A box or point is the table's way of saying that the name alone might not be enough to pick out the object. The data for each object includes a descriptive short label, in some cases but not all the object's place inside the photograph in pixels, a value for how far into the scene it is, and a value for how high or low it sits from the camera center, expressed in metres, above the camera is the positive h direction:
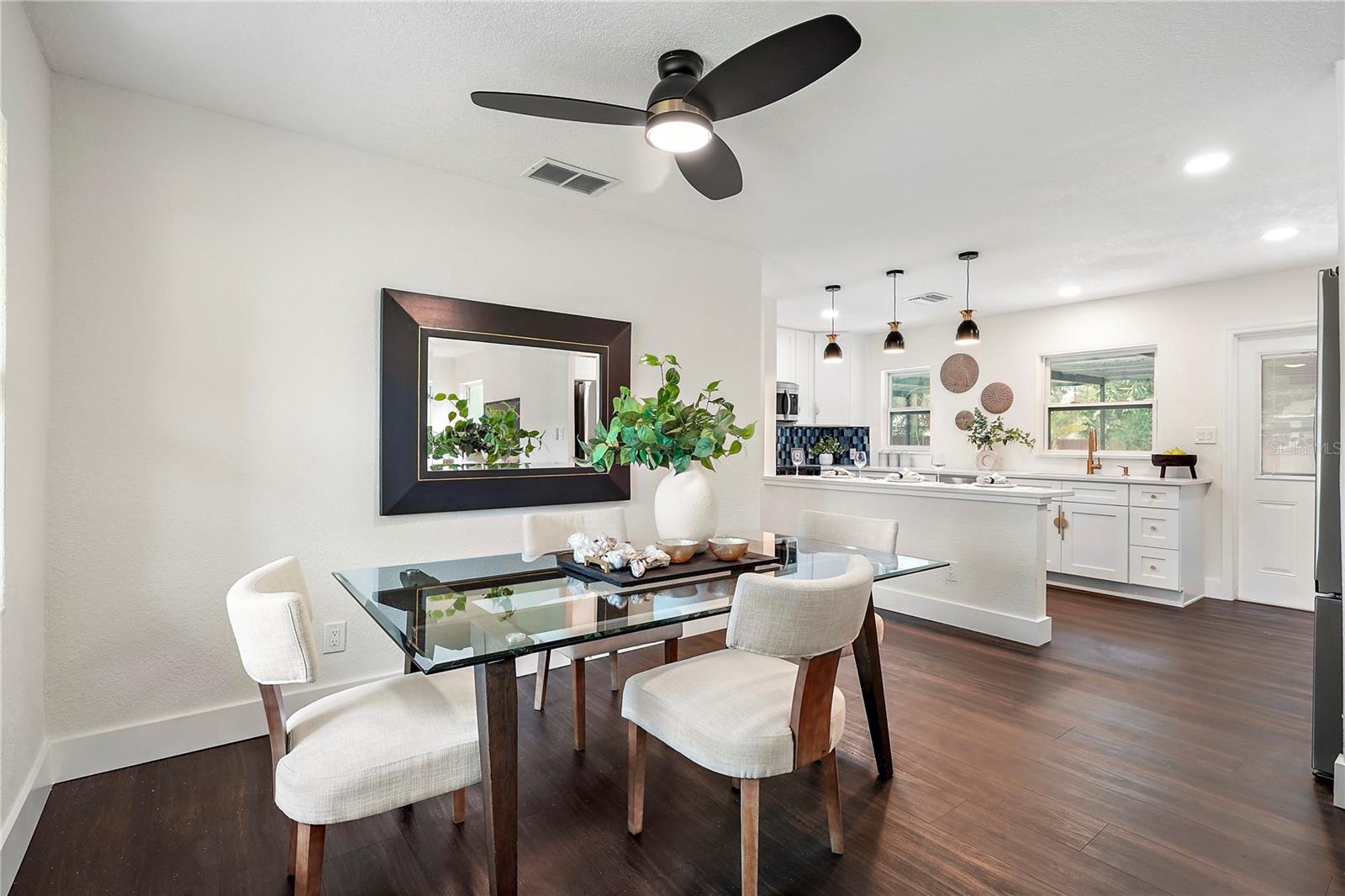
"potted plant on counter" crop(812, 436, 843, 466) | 7.07 -0.06
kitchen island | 3.75 -0.63
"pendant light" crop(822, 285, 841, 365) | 5.32 +0.77
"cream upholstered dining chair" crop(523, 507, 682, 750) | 2.48 -0.41
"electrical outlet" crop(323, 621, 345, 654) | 2.73 -0.81
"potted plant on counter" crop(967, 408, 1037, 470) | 6.07 +0.07
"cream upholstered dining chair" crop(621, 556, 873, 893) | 1.48 -0.68
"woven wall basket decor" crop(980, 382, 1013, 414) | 6.25 +0.46
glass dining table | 1.44 -0.43
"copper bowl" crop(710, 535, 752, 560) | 2.21 -0.35
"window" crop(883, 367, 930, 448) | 7.07 +0.42
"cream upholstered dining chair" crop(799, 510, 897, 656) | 2.65 -0.37
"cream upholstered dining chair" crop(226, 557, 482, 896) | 1.38 -0.68
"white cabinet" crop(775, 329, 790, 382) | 6.78 +0.92
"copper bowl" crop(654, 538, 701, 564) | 2.14 -0.35
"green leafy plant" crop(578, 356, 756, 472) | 2.16 +0.04
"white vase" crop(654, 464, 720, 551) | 2.23 -0.21
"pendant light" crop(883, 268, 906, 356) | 4.83 +0.77
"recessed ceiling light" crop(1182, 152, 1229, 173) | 2.82 +1.25
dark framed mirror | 2.86 +0.21
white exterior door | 4.61 -0.17
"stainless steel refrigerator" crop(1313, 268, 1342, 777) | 2.23 -0.31
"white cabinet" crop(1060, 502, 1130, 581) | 5.00 -0.77
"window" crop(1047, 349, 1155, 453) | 5.46 +0.40
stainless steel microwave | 6.55 +0.42
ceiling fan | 1.56 +0.97
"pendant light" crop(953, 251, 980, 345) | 4.62 +0.81
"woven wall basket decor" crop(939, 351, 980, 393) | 6.53 +0.74
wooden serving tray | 1.94 -0.40
